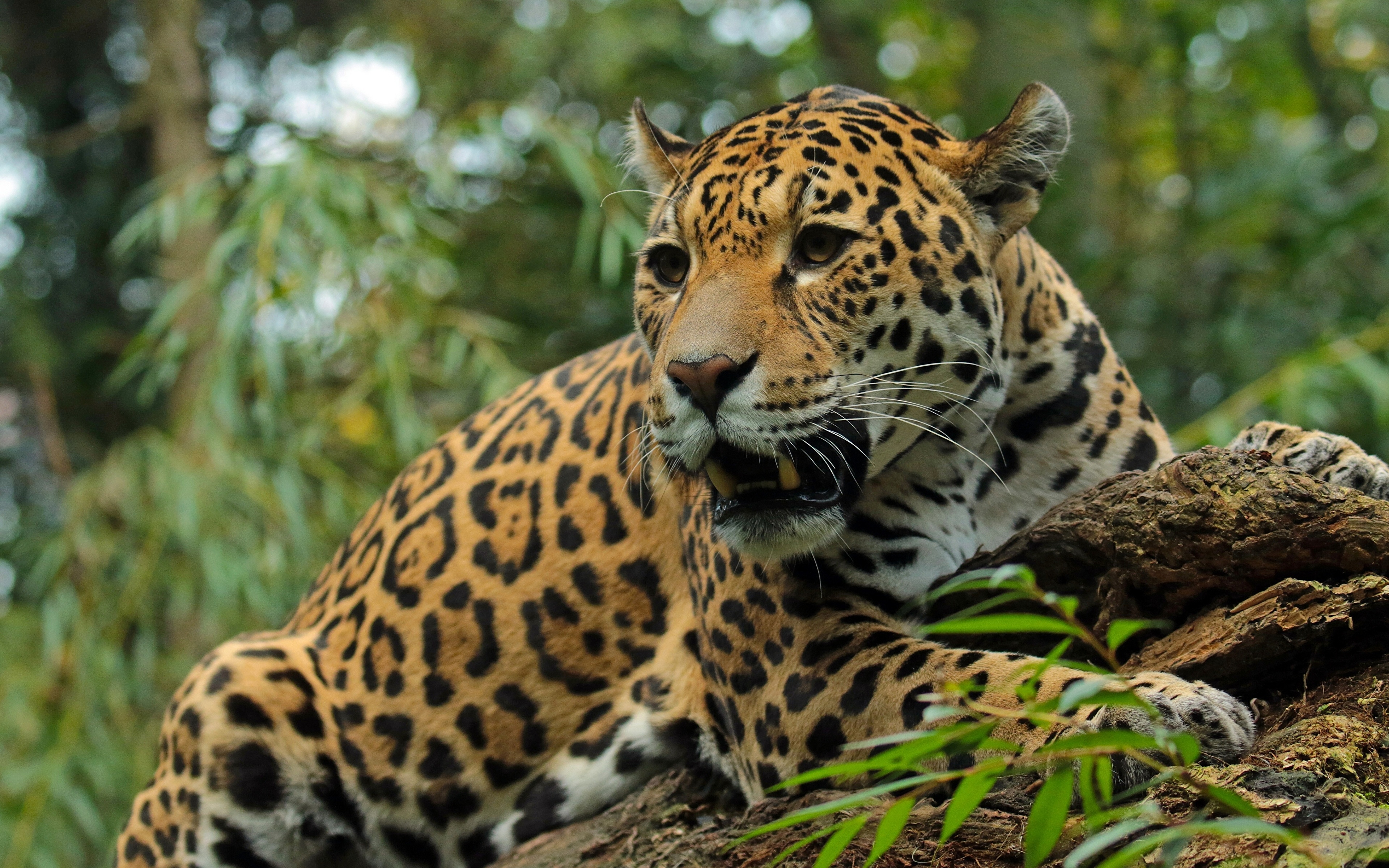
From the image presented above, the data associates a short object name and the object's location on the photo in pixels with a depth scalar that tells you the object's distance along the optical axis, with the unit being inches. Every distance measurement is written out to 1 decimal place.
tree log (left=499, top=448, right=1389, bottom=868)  224.4
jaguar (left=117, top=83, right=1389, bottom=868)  302.0
